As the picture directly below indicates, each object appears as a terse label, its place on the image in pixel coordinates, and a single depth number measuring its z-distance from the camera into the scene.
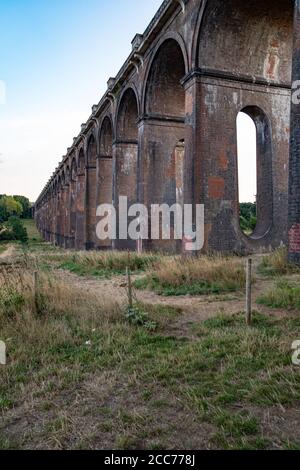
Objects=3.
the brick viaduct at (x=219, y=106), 11.30
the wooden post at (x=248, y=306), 4.76
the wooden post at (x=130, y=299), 5.41
